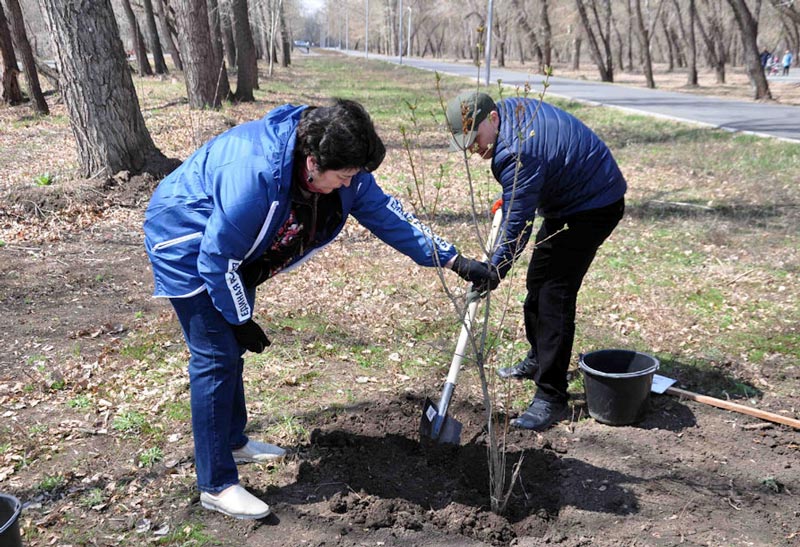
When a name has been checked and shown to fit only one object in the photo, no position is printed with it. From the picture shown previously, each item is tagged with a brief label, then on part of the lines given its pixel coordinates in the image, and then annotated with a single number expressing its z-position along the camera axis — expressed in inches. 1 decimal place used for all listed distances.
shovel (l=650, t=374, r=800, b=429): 138.6
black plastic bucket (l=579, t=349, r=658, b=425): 134.7
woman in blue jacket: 90.8
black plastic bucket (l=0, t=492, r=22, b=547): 86.7
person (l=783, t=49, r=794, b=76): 1409.9
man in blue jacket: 120.6
